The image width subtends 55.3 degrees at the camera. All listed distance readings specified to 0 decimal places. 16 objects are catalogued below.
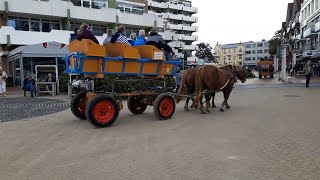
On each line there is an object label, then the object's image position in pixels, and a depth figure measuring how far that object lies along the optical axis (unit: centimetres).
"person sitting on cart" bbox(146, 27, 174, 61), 895
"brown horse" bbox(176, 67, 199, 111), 1022
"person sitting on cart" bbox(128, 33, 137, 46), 919
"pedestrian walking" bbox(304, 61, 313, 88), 1939
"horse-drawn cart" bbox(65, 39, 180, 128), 751
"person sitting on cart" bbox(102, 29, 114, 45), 856
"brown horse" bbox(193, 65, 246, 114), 971
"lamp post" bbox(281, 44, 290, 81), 2615
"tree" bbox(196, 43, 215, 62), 8812
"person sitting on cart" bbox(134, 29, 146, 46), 905
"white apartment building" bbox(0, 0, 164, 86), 2248
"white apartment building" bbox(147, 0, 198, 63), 7519
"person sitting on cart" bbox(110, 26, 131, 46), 814
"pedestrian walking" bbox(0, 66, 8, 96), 1689
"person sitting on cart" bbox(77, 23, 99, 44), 761
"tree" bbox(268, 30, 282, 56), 7513
